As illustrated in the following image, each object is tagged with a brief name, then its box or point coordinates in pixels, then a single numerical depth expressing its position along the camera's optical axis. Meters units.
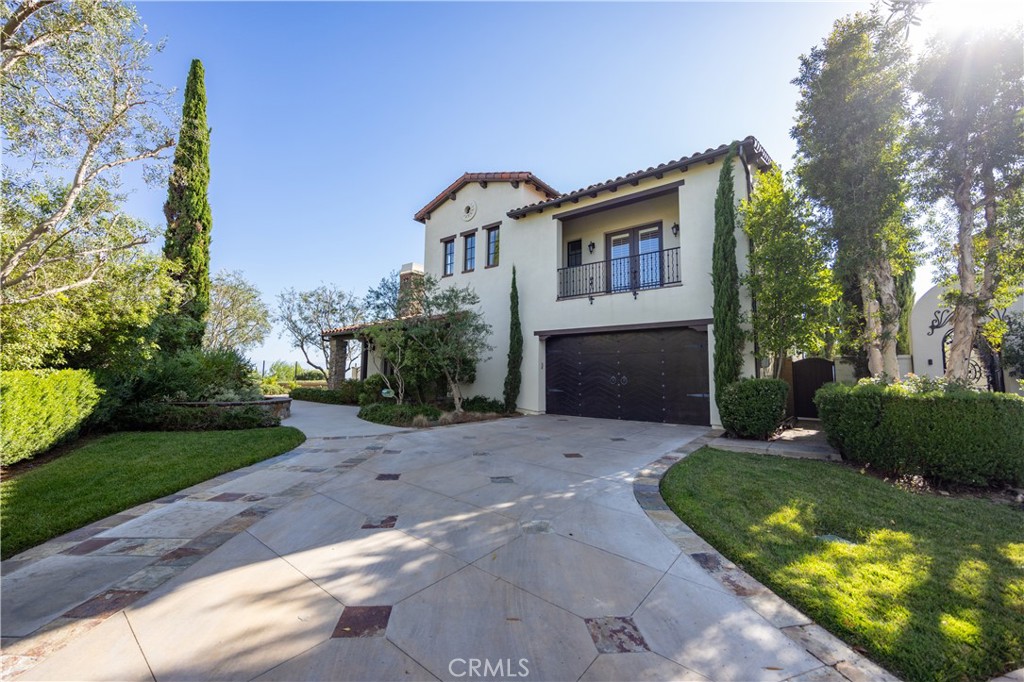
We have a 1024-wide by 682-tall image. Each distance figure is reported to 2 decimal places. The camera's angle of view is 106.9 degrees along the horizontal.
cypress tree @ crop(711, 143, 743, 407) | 7.95
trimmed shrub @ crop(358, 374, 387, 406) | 13.78
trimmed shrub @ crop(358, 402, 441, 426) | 9.80
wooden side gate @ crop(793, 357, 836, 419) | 10.71
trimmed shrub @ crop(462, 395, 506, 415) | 11.72
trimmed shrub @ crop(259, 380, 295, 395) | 16.06
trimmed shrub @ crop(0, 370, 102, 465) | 4.88
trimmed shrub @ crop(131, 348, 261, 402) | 8.23
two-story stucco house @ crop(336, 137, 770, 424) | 9.01
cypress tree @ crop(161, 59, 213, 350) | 11.33
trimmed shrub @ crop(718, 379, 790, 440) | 6.83
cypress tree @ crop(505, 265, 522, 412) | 11.61
